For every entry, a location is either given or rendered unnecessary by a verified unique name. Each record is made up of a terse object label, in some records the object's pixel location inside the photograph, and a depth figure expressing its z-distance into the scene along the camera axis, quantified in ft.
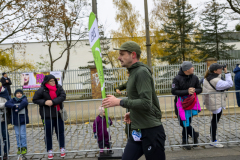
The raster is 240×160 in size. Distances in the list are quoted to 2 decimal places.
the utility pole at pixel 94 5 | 32.88
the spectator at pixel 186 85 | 14.48
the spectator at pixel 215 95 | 15.10
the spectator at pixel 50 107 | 14.66
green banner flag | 11.85
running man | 7.16
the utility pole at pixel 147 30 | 38.23
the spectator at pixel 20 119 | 14.69
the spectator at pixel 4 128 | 14.62
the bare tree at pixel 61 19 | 44.40
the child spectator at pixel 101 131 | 14.53
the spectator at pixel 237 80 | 19.42
